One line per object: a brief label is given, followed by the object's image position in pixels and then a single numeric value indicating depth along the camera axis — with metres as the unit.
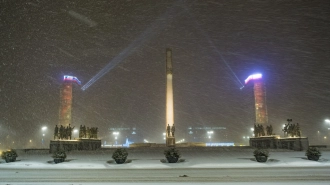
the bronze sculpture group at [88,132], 33.75
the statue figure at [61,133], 31.31
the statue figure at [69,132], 31.98
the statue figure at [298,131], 28.97
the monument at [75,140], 30.33
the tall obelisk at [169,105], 38.36
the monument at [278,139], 28.13
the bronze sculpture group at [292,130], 29.19
